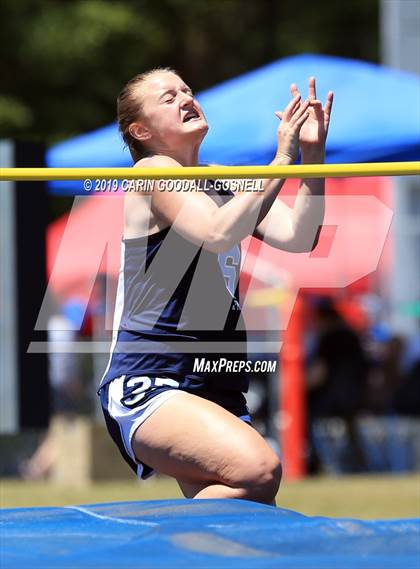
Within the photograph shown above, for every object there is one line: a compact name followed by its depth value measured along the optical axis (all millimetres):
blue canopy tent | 14805
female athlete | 7289
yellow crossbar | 7402
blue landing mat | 6660
